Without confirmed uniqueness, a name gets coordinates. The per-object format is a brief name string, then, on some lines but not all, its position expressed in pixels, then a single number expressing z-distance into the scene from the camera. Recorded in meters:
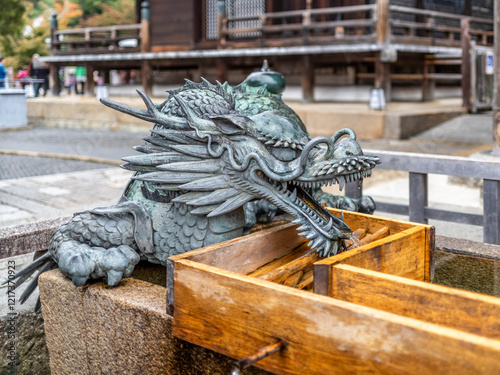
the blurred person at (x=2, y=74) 15.94
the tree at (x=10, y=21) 26.55
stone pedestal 1.85
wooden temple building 11.95
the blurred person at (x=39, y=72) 23.17
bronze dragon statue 1.98
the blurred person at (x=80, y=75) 25.56
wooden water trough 1.28
